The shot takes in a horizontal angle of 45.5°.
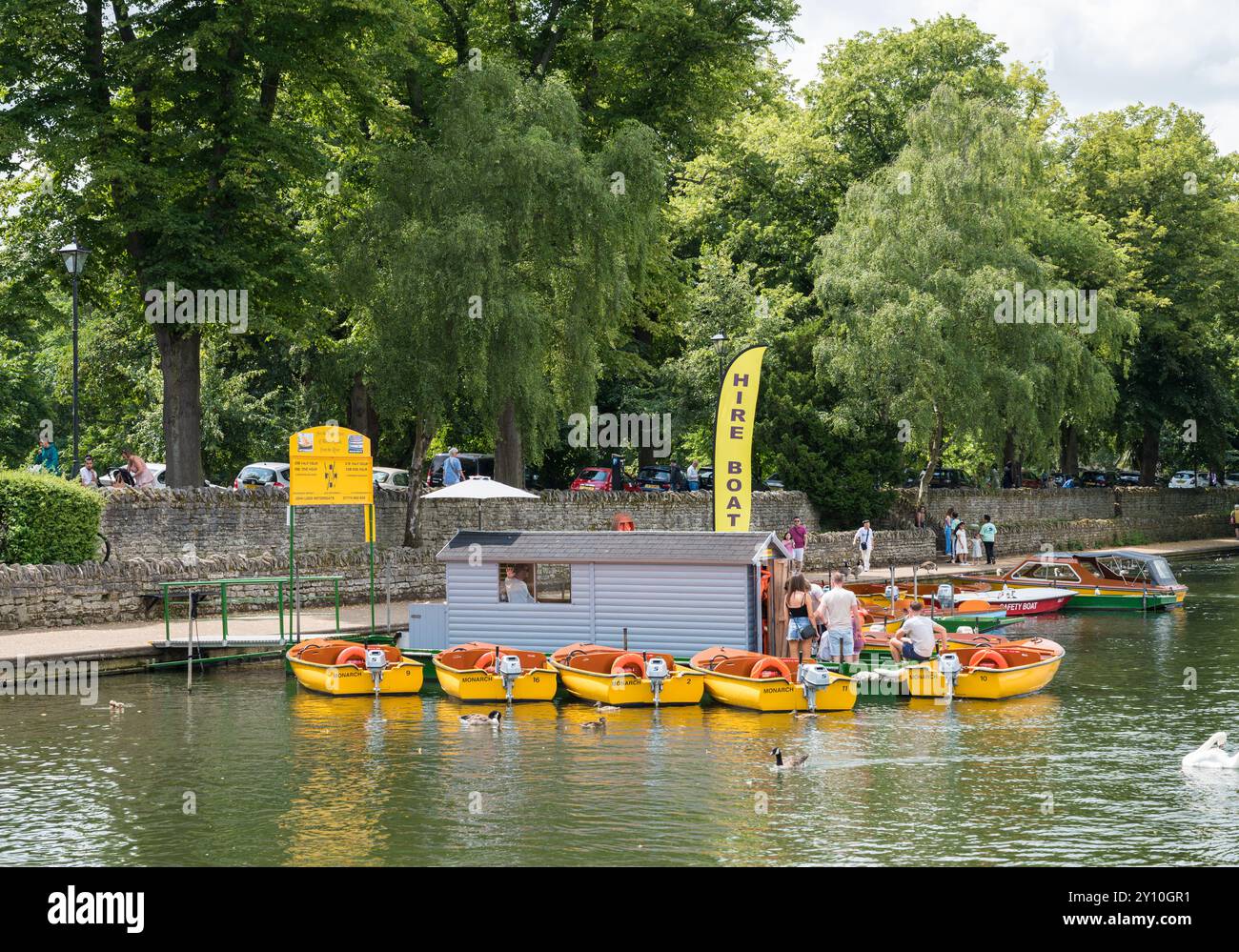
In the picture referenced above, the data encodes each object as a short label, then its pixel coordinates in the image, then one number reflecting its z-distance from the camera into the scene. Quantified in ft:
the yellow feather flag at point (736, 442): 101.86
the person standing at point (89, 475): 118.42
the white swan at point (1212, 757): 61.26
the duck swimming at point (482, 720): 71.46
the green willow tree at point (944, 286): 156.87
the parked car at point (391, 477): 167.84
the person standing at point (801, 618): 83.10
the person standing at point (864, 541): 152.25
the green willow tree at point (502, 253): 117.70
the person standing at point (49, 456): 117.60
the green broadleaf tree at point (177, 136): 113.91
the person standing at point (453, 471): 131.85
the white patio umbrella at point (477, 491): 113.19
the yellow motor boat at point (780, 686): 75.82
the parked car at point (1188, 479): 304.09
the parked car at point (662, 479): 182.39
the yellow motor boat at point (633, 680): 77.30
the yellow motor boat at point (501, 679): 79.05
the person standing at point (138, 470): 118.42
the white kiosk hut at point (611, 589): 84.58
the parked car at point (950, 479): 226.62
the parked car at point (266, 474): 165.07
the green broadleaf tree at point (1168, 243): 206.80
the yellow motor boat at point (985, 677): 79.87
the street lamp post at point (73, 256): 105.81
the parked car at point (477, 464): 181.34
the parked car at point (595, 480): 175.01
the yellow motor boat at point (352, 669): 83.10
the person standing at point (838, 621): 80.84
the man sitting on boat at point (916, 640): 81.56
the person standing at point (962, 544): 168.04
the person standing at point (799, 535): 142.82
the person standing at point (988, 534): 167.22
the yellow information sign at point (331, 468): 96.12
